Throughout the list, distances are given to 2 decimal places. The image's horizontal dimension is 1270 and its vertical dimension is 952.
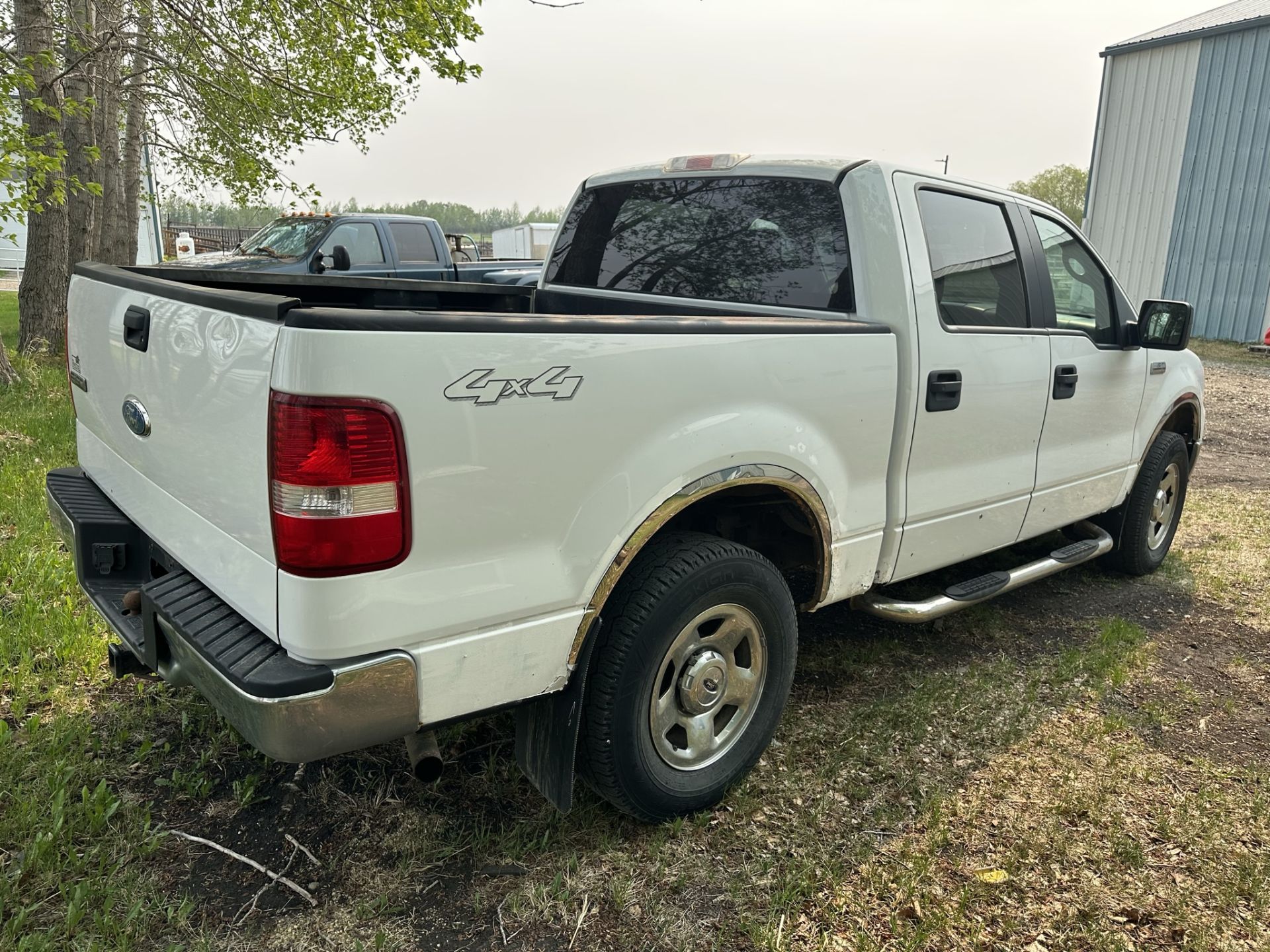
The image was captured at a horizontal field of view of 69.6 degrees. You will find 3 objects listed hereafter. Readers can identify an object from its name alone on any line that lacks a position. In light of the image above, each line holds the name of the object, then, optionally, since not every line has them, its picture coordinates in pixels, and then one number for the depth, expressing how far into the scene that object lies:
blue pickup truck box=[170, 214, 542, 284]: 11.91
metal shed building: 17.81
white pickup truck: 1.94
